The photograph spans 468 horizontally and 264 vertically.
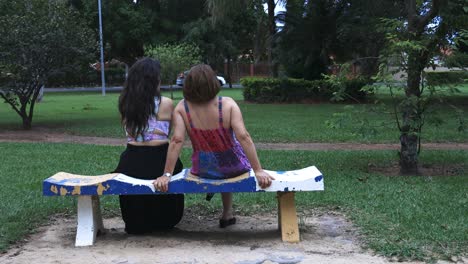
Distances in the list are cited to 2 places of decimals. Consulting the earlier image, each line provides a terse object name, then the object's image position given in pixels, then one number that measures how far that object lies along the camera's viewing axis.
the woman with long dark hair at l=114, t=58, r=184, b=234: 4.79
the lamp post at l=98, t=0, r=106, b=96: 37.47
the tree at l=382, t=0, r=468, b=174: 7.73
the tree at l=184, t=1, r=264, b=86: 41.31
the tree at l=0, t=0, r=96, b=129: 14.73
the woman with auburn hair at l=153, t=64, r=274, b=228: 4.60
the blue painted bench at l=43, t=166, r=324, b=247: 4.55
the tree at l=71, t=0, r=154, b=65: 42.31
